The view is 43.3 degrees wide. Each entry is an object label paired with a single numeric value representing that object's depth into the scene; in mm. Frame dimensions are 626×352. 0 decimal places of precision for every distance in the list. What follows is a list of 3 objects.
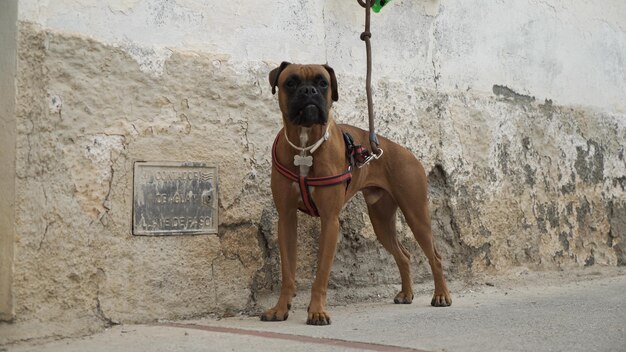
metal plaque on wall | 4574
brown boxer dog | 4477
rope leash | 5168
